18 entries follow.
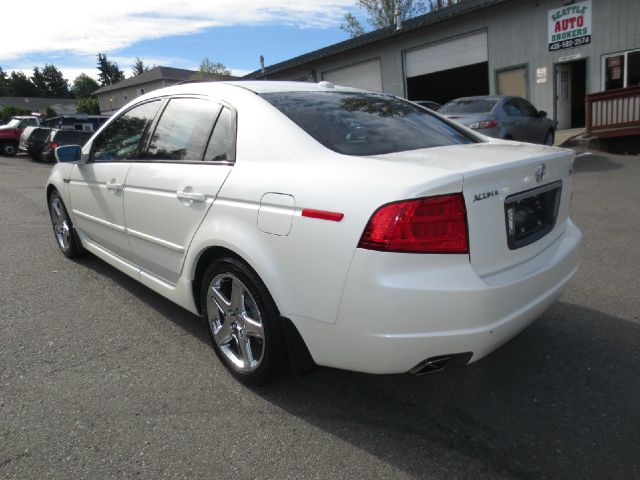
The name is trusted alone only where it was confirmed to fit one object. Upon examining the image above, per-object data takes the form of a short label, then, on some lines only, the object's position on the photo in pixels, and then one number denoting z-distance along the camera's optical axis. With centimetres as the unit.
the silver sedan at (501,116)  980
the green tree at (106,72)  11538
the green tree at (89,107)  7244
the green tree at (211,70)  4594
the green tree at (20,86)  10750
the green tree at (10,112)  6332
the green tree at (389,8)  4203
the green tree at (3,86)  10588
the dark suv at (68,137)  1647
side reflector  211
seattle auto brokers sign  1499
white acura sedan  205
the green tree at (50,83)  11300
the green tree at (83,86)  11554
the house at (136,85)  6097
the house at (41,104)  8663
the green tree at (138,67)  11762
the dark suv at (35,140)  1981
